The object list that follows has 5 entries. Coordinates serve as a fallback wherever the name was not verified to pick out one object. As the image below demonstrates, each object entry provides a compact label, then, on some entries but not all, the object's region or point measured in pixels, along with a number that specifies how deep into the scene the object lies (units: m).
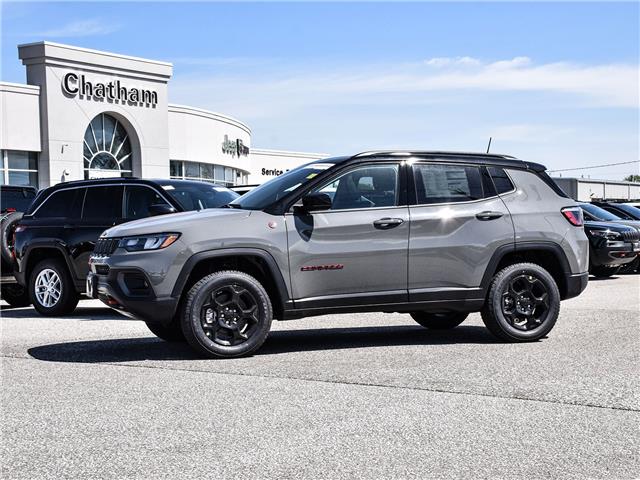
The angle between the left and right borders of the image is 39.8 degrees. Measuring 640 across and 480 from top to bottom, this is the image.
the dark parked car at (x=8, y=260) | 12.73
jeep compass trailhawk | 7.60
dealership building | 41.72
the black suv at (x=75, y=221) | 11.73
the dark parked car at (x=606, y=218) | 18.42
